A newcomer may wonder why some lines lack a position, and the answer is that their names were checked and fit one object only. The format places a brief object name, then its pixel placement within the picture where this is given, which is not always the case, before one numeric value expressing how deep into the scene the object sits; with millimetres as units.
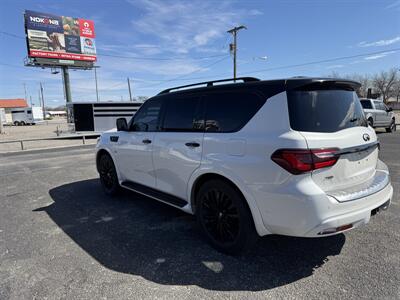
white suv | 2529
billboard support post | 42406
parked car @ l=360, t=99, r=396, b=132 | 15852
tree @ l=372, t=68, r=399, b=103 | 89312
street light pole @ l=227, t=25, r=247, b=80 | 28125
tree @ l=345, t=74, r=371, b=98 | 86356
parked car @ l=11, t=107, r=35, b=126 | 54469
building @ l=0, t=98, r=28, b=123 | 94125
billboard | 37844
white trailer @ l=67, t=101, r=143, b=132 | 20547
